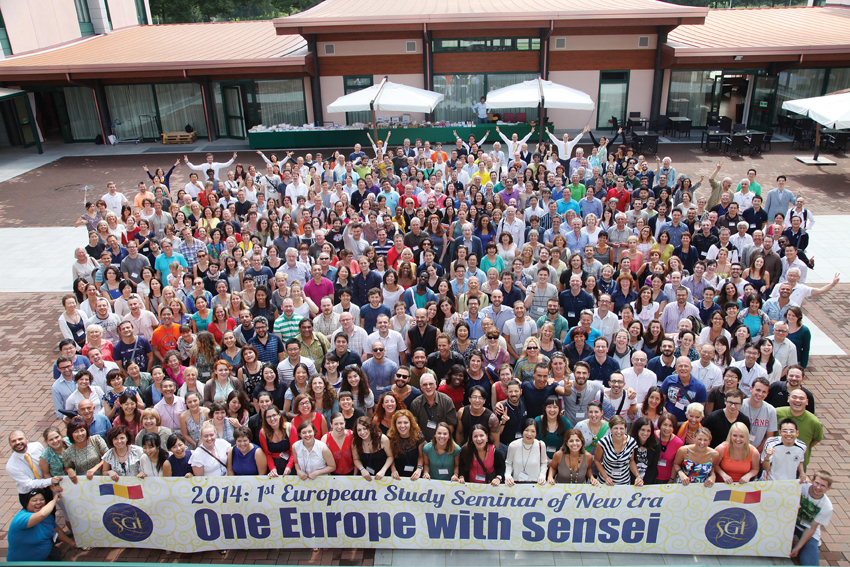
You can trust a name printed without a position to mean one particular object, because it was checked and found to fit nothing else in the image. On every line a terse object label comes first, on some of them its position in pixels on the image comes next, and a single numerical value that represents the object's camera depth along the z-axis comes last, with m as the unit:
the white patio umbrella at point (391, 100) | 16.92
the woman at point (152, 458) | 6.07
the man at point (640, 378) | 6.65
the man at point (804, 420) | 6.07
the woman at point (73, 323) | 8.23
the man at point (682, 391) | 6.54
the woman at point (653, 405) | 6.15
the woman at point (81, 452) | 6.07
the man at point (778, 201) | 11.67
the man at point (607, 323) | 7.72
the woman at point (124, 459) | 6.12
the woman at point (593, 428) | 6.07
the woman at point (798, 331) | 7.60
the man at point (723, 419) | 6.06
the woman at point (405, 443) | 6.06
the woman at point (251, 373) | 7.14
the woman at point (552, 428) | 6.15
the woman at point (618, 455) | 5.84
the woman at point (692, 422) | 5.92
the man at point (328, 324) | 8.02
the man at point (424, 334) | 7.64
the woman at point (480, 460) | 5.98
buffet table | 21.22
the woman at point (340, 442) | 6.10
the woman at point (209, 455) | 6.00
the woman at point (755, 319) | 7.81
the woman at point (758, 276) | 8.77
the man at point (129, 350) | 7.68
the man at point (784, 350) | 7.20
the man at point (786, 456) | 5.73
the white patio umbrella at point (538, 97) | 16.11
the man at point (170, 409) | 6.62
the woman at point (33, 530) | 5.79
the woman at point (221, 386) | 6.77
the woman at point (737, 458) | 5.71
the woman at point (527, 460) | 5.91
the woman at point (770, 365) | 6.84
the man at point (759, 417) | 6.25
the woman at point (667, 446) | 5.95
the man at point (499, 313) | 7.91
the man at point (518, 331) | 7.74
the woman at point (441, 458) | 5.94
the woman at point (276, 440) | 6.17
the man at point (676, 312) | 7.89
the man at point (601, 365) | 6.85
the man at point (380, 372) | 7.18
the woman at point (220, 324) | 7.77
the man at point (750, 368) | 6.79
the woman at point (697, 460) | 5.73
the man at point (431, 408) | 6.35
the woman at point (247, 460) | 6.08
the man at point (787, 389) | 6.31
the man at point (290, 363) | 7.02
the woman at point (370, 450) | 6.00
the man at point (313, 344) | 7.58
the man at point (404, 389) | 6.52
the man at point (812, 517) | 5.55
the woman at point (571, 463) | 5.84
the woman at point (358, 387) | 6.63
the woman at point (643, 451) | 5.86
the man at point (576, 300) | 8.21
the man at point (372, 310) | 8.16
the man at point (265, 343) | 7.59
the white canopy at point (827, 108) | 16.34
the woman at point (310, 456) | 6.02
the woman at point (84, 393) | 6.69
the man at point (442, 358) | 7.11
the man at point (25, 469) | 5.85
